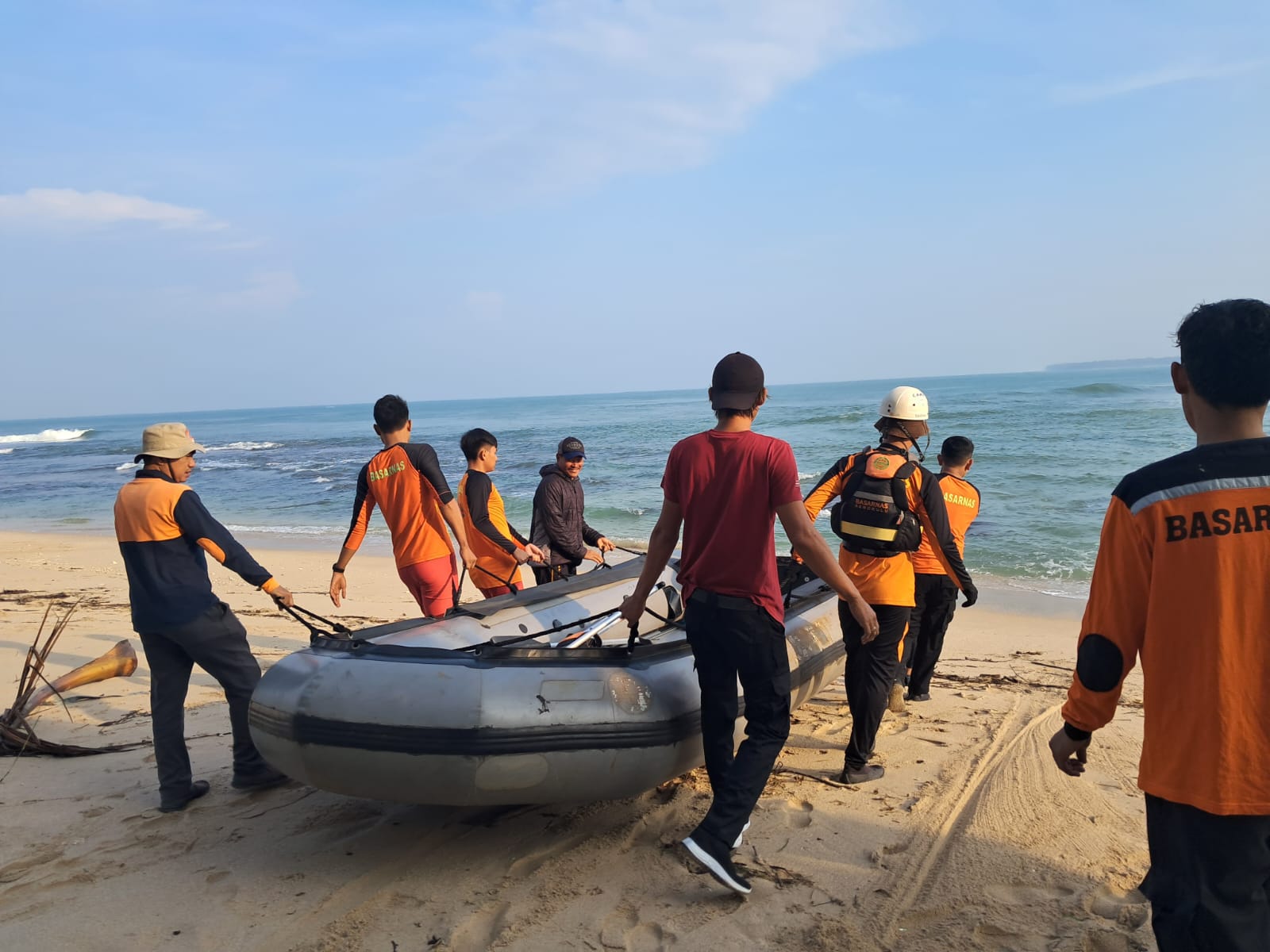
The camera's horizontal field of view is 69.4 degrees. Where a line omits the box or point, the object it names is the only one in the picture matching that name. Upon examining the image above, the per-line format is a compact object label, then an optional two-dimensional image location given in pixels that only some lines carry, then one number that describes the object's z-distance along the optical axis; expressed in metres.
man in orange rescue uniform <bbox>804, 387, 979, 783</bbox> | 4.00
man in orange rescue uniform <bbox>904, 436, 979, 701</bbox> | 5.16
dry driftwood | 4.52
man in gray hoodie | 5.97
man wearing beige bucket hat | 3.85
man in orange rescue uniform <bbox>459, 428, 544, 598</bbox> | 5.41
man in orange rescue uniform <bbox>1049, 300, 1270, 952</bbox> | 1.80
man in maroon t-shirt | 3.06
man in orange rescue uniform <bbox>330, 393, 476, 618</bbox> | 4.76
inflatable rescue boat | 3.12
